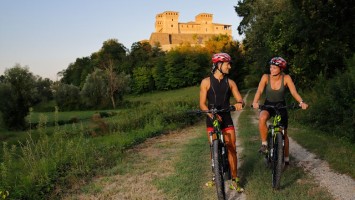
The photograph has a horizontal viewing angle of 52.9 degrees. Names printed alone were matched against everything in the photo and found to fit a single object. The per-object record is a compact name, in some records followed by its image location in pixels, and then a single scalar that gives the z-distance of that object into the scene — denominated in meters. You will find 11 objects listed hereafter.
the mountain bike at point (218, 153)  5.45
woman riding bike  6.52
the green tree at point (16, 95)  41.38
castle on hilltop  139.50
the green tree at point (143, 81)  84.12
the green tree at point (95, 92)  63.28
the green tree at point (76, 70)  101.89
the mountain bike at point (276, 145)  5.94
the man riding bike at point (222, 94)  5.84
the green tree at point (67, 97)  65.62
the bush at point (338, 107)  10.35
